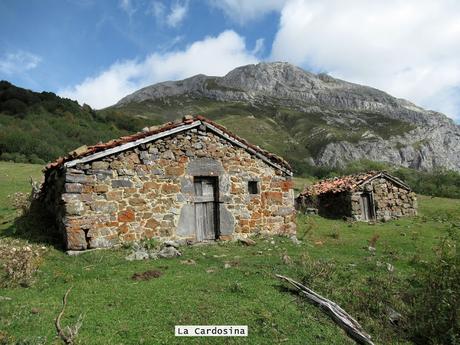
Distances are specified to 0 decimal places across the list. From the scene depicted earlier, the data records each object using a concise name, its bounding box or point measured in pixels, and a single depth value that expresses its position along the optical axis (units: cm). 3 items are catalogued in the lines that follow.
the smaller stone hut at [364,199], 2322
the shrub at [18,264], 779
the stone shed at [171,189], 1082
